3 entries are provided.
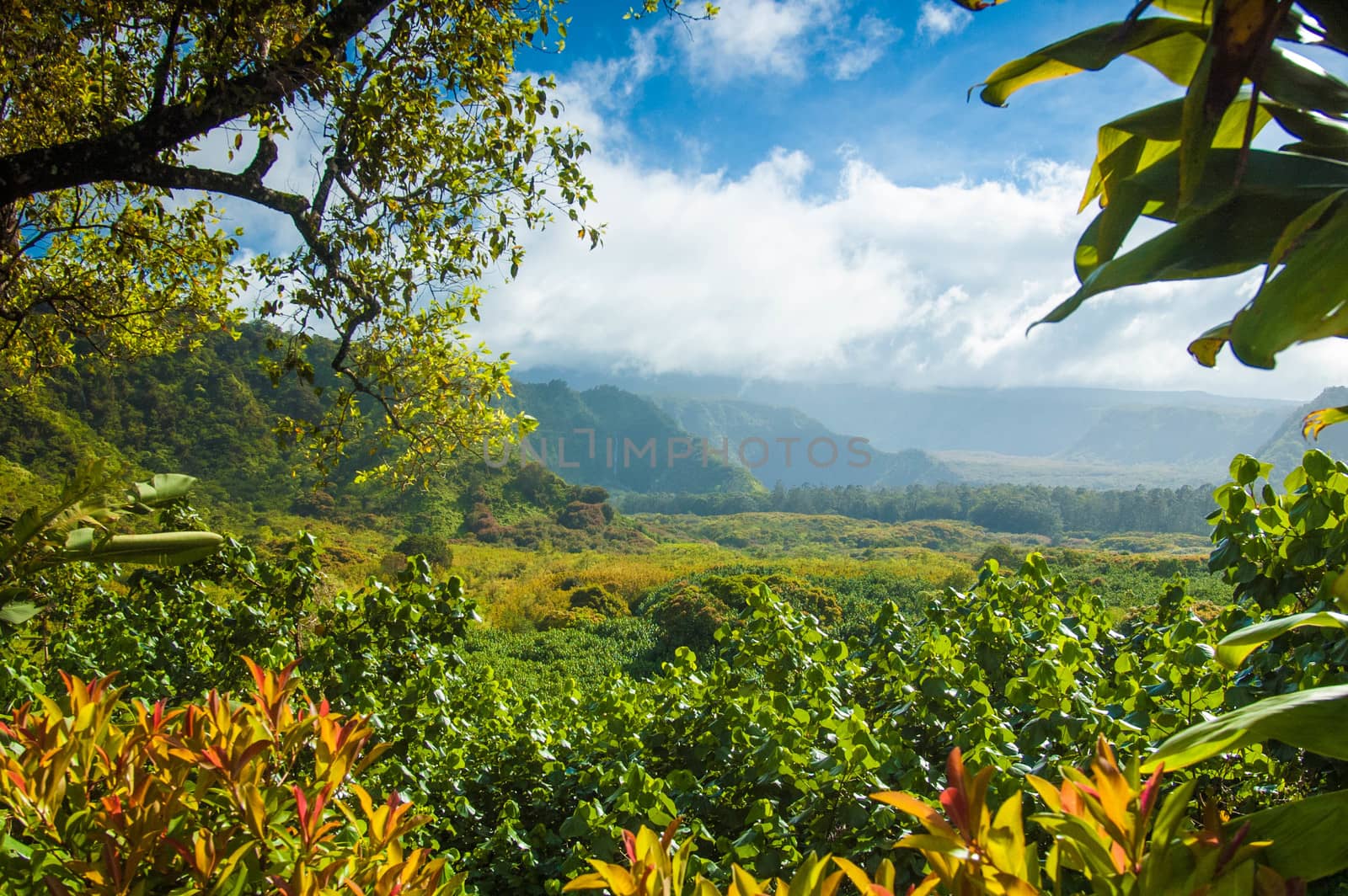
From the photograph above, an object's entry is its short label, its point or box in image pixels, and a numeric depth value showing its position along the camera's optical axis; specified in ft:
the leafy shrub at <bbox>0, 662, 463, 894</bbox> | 3.26
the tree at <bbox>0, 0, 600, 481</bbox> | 10.08
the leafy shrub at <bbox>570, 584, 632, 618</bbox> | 68.59
